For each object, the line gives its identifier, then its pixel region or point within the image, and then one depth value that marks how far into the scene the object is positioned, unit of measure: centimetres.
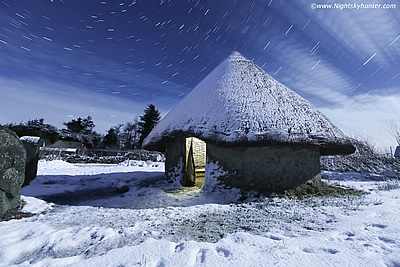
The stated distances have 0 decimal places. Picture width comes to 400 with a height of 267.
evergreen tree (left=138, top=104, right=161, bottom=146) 2718
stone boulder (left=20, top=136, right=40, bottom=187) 526
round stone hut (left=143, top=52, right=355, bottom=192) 451
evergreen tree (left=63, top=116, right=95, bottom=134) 3425
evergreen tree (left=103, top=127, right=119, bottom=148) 3778
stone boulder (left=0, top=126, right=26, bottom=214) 314
